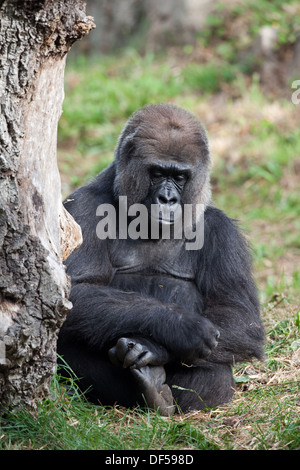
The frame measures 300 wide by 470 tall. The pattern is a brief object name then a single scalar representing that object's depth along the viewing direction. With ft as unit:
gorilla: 29.58
